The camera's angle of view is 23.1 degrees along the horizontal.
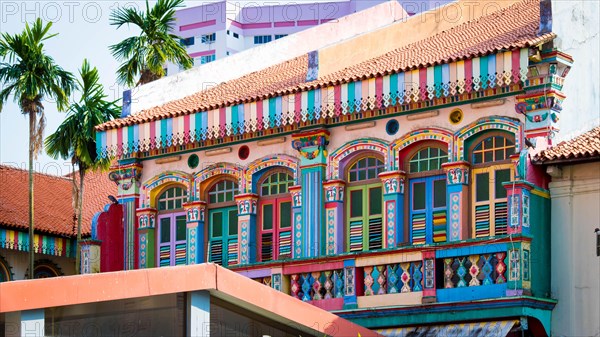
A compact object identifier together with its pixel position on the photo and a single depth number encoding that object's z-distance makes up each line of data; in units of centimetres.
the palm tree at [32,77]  3291
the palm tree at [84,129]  3309
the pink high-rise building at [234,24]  8850
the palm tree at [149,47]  3556
